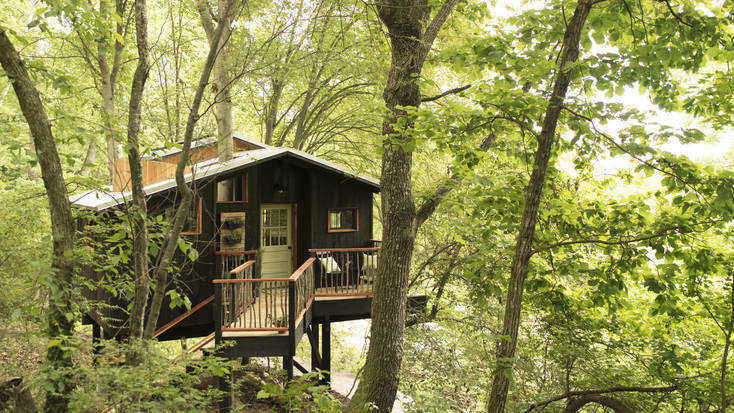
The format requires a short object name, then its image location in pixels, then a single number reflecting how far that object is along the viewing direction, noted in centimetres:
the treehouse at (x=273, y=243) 630
